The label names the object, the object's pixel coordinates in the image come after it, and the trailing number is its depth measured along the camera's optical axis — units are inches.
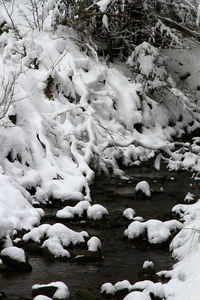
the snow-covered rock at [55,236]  475.3
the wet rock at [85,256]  456.6
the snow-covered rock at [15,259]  435.8
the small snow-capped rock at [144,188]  662.1
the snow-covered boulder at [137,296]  358.2
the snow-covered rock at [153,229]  499.1
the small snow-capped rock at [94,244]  477.2
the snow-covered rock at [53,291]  378.5
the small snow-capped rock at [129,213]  573.5
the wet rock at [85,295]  381.4
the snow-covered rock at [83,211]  566.1
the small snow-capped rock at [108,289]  388.8
